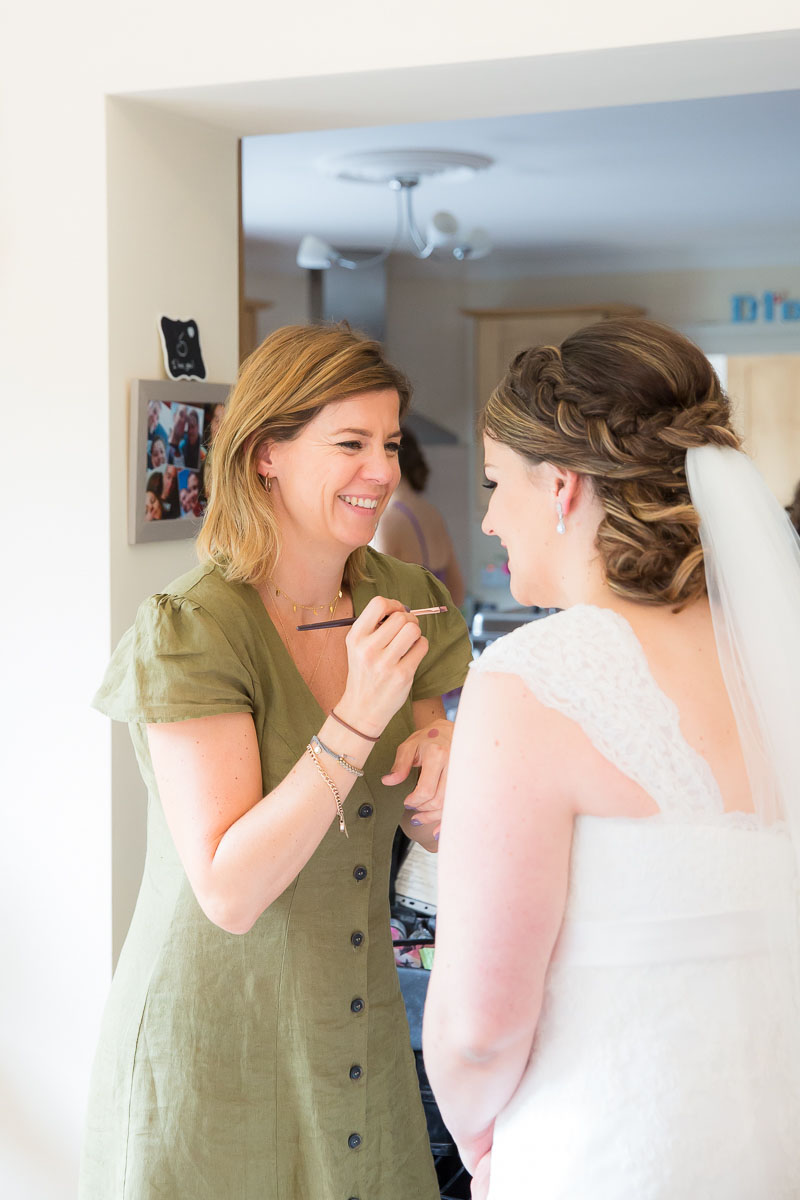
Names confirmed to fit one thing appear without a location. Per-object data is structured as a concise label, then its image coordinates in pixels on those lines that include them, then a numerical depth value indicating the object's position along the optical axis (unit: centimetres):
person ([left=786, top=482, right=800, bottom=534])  299
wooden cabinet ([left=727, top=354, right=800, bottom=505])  639
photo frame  201
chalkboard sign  209
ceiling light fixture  450
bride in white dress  99
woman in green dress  130
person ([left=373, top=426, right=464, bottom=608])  414
